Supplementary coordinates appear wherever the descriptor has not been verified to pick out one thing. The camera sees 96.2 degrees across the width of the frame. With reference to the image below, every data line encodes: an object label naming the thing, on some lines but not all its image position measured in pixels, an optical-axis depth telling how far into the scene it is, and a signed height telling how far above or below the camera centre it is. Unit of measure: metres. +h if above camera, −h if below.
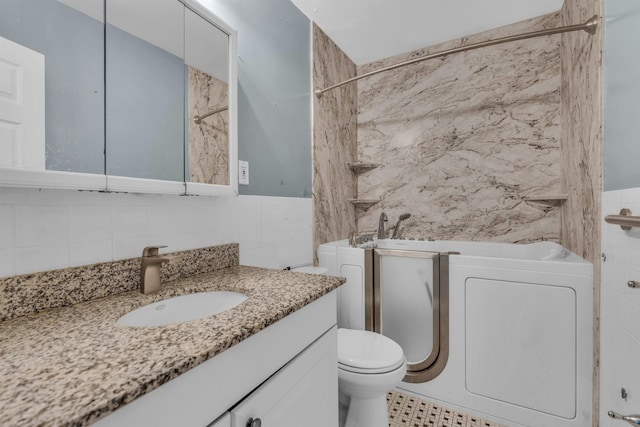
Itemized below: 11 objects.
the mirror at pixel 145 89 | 0.94 +0.45
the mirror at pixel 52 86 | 0.73 +0.35
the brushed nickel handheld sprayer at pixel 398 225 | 2.53 -0.12
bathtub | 1.48 -0.66
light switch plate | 1.48 +0.21
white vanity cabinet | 0.52 -0.40
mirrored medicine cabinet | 0.75 +0.38
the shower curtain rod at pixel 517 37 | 1.39 +0.99
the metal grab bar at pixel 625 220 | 0.82 -0.03
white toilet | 1.29 -0.75
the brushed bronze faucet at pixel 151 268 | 0.97 -0.19
